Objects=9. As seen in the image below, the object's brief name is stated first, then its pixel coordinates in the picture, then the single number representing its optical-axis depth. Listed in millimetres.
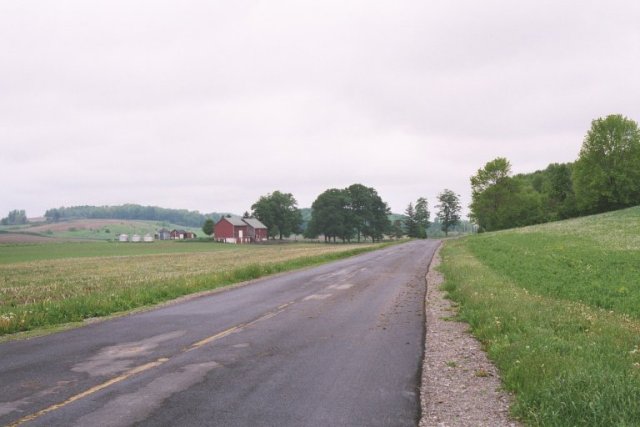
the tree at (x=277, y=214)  143000
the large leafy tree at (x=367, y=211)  131250
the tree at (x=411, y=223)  162875
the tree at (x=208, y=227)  162500
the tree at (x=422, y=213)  165000
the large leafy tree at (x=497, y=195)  84625
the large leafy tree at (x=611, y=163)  69000
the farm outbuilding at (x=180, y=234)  192875
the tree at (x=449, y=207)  157000
